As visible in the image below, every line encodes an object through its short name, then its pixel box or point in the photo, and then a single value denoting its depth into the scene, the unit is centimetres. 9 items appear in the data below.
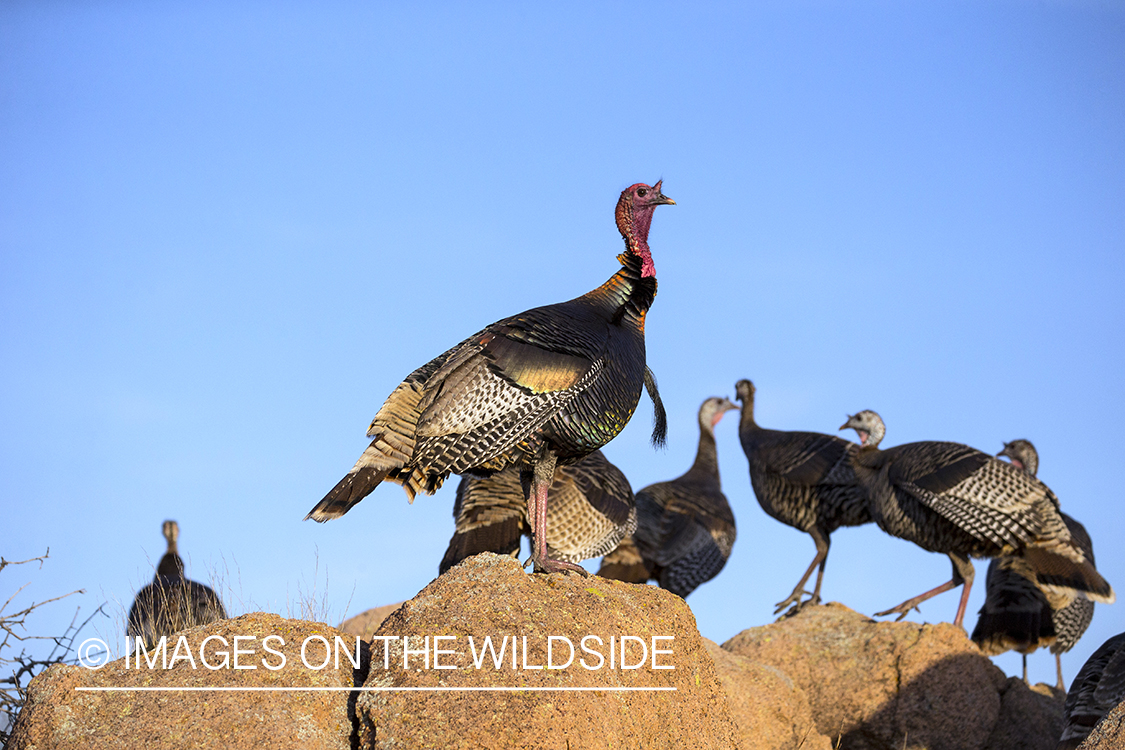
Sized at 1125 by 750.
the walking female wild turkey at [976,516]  2273
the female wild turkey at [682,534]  2692
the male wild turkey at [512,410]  1226
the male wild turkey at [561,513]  1933
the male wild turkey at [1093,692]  1686
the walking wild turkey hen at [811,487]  2612
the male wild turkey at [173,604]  1630
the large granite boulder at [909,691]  2008
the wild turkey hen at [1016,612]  2394
